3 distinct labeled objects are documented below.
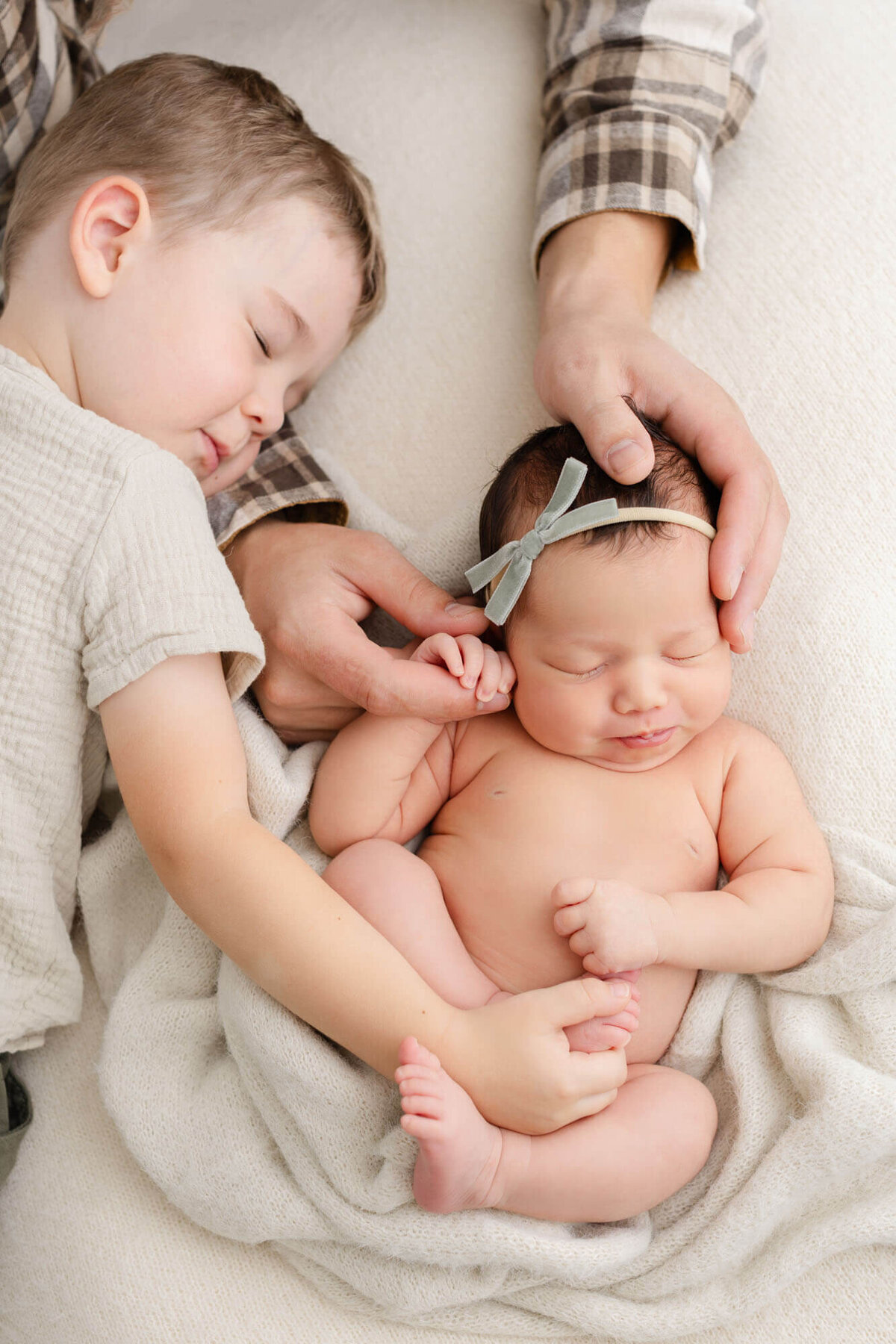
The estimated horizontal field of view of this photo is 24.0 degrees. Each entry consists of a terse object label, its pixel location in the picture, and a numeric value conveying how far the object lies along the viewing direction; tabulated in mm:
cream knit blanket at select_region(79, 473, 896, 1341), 780
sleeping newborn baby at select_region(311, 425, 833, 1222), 792
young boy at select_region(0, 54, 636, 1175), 778
